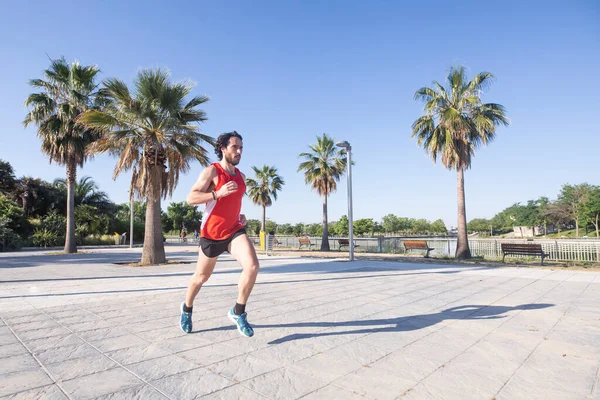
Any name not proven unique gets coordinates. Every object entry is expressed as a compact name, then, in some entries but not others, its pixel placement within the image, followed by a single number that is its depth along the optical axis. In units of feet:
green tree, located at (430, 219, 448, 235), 231.50
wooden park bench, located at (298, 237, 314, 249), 76.69
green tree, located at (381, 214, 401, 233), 207.72
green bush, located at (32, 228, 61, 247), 78.40
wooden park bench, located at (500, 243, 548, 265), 38.58
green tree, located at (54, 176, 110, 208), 106.22
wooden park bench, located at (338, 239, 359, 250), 69.94
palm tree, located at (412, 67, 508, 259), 50.90
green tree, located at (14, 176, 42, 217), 89.20
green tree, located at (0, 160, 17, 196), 87.15
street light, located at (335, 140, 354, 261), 42.68
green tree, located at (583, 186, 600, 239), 146.52
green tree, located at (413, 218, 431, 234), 220.02
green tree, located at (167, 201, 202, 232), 169.48
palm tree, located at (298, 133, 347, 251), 80.74
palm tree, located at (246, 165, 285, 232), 102.94
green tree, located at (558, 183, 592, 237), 158.71
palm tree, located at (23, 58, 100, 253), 48.91
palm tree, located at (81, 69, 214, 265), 33.96
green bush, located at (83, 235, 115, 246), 91.21
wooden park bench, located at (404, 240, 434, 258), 50.88
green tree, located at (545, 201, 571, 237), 182.09
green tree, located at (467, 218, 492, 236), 261.24
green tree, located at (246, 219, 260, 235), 177.21
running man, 10.03
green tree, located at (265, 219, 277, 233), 216.39
